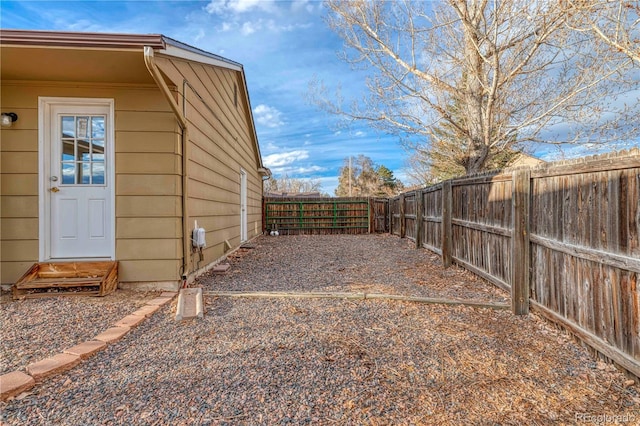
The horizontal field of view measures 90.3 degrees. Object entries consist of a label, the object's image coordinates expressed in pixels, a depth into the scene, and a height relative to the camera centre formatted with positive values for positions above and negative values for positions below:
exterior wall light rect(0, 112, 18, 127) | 3.67 +1.15
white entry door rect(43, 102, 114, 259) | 3.84 +0.38
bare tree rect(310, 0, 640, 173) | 6.51 +3.30
